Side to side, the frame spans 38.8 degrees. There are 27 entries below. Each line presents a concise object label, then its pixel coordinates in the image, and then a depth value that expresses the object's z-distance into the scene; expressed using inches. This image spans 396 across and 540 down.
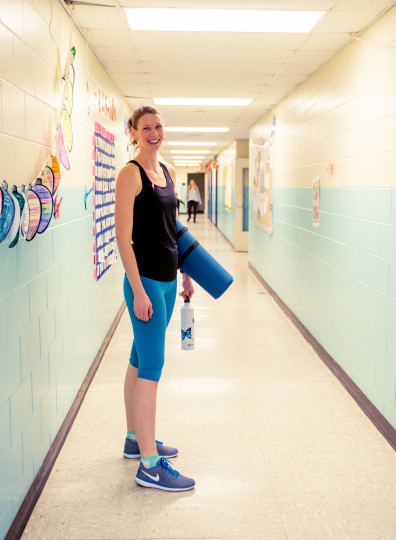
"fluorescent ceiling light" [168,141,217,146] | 430.9
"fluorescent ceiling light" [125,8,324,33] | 115.1
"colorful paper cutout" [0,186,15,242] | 63.8
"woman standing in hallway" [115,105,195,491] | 83.4
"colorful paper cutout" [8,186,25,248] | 70.3
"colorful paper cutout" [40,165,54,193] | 87.4
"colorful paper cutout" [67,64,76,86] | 114.2
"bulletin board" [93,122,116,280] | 149.8
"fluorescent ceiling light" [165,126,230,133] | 335.9
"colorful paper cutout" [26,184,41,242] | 77.3
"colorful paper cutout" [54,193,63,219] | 100.5
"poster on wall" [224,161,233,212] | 446.2
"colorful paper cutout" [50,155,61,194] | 94.2
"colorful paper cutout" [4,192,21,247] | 67.7
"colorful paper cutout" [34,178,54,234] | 83.3
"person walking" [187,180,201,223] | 709.3
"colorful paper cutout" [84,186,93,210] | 134.2
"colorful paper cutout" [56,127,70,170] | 104.2
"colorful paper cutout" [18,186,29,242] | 73.7
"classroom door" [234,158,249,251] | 406.0
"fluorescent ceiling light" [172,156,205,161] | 635.4
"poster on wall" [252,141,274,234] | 260.2
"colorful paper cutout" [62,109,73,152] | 108.4
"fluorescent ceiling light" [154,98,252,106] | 225.9
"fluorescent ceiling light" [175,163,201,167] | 812.0
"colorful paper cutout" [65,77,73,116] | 110.5
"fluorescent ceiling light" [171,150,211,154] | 534.9
